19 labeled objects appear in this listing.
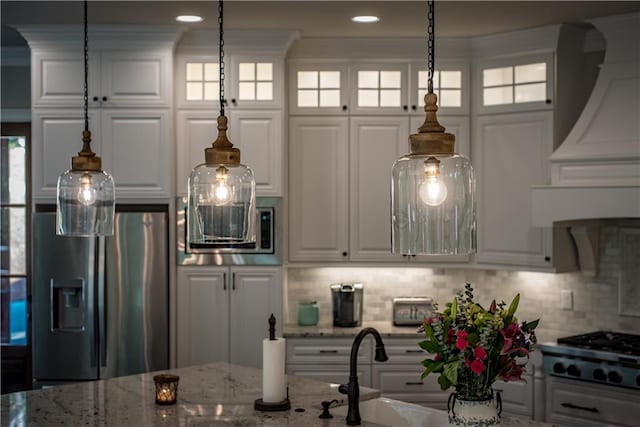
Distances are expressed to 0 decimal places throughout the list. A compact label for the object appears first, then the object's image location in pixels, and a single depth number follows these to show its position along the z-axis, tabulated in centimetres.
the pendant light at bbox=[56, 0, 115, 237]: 318
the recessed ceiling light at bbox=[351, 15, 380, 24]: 505
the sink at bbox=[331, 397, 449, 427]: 351
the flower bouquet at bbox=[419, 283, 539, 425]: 282
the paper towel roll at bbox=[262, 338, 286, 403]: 344
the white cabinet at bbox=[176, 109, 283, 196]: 555
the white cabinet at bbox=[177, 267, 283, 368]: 554
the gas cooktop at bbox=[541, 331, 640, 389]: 462
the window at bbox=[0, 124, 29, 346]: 627
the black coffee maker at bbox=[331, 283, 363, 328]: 579
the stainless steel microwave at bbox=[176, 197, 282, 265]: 551
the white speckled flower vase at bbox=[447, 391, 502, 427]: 285
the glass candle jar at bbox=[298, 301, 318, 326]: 587
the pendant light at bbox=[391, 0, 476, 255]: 217
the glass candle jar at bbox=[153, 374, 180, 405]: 354
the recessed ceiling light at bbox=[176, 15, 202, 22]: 507
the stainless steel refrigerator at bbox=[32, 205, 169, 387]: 538
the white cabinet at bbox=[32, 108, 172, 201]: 544
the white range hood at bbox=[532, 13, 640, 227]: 480
